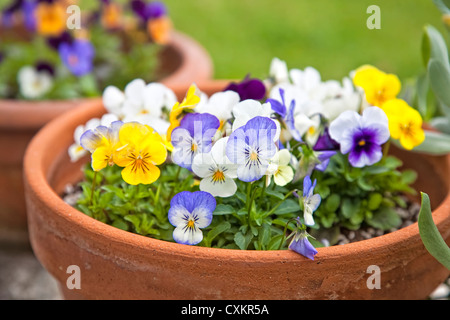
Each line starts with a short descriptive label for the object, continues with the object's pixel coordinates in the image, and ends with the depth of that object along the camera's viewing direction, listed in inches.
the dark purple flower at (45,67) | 67.3
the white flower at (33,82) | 66.6
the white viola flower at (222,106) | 38.9
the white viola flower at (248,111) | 35.5
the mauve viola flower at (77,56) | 66.0
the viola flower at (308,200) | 35.2
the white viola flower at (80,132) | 40.1
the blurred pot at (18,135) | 56.2
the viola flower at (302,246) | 33.4
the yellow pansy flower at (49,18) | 68.6
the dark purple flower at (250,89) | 42.3
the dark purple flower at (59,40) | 68.3
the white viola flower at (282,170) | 36.0
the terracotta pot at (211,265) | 33.9
